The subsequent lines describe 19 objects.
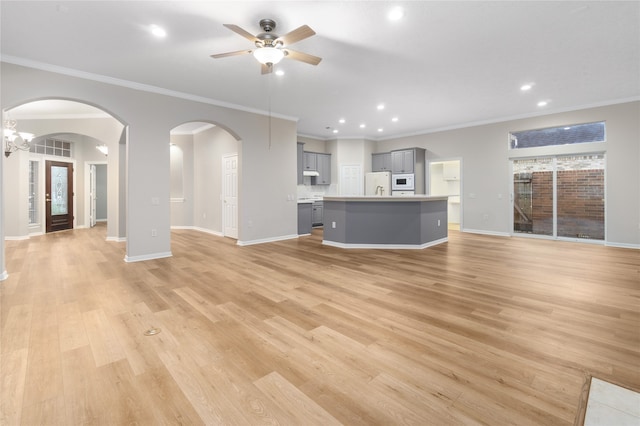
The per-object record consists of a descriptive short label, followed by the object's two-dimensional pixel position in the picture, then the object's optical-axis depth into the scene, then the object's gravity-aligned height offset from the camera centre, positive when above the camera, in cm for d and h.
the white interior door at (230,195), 707 +29
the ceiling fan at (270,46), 292 +168
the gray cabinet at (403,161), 866 +141
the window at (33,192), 759 +41
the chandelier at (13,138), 543 +150
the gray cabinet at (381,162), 934 +148
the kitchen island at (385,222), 574 -32
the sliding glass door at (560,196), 618 +22
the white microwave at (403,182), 867 +75
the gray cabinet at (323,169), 945 +125
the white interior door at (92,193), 922 +46
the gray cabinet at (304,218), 762 -31
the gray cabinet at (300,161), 838 +136
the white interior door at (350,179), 959 +92
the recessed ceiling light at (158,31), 314 +198
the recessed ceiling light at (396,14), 283 +195
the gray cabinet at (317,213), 895 -20
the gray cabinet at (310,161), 902 +145
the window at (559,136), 609 +159
